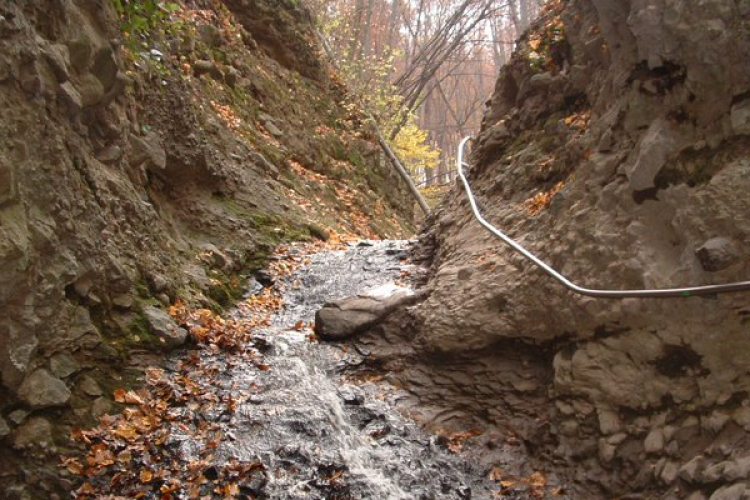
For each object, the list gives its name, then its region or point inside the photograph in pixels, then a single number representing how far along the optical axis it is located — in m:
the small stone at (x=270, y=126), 12.43
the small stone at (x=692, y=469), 3.58
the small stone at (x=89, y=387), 4.43
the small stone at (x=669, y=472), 3.76
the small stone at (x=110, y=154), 5.72
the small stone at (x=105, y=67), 5.54
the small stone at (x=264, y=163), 10.75
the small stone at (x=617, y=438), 4.21
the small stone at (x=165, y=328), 5.38
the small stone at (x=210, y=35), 11.50
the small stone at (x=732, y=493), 3.15
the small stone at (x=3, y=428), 3.67
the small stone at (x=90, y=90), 5.33
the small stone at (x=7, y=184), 3.88
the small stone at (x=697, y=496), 3.45
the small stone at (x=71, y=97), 4.87
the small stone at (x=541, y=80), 6.32
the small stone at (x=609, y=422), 4.27
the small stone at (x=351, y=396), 5.40
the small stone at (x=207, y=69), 10.94
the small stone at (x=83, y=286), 4.69
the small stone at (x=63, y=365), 4.25
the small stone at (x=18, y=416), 3.82
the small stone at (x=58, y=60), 4.71
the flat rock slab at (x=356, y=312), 6.29
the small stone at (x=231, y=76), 11.80
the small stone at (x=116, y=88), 5.71
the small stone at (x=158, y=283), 5.76
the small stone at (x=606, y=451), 4.22
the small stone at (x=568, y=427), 4.51
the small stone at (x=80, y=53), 5.21
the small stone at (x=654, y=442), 3.97
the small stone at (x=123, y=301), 5.17
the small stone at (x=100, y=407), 4.36
